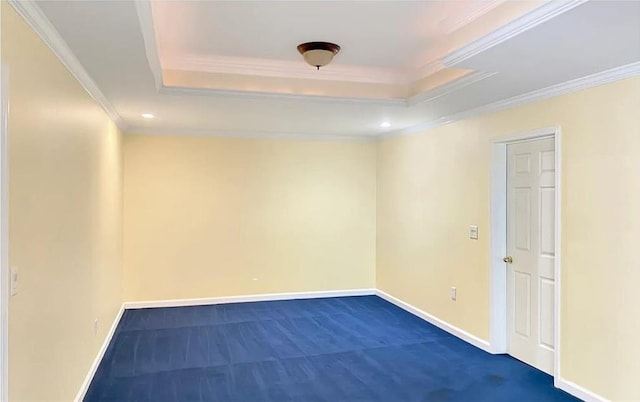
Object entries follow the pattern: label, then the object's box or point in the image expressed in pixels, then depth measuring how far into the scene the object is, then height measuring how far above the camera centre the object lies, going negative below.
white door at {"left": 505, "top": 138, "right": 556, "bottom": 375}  3.70 -0.43
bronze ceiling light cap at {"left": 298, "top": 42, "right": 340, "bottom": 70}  3.36 +1.10
